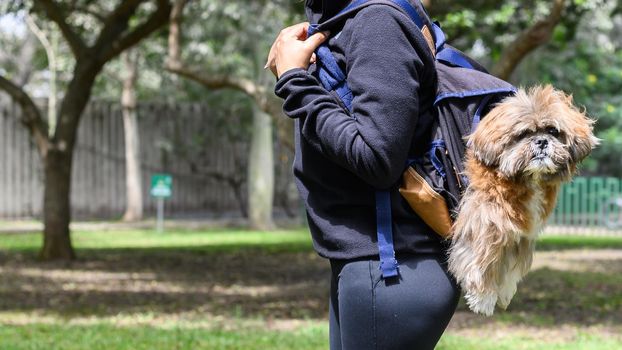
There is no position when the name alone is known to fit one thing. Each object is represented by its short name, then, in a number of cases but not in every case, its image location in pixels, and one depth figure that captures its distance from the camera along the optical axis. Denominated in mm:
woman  2359
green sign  21328
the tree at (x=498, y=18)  10555
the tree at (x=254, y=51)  19625
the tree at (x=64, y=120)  15055
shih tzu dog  2248
